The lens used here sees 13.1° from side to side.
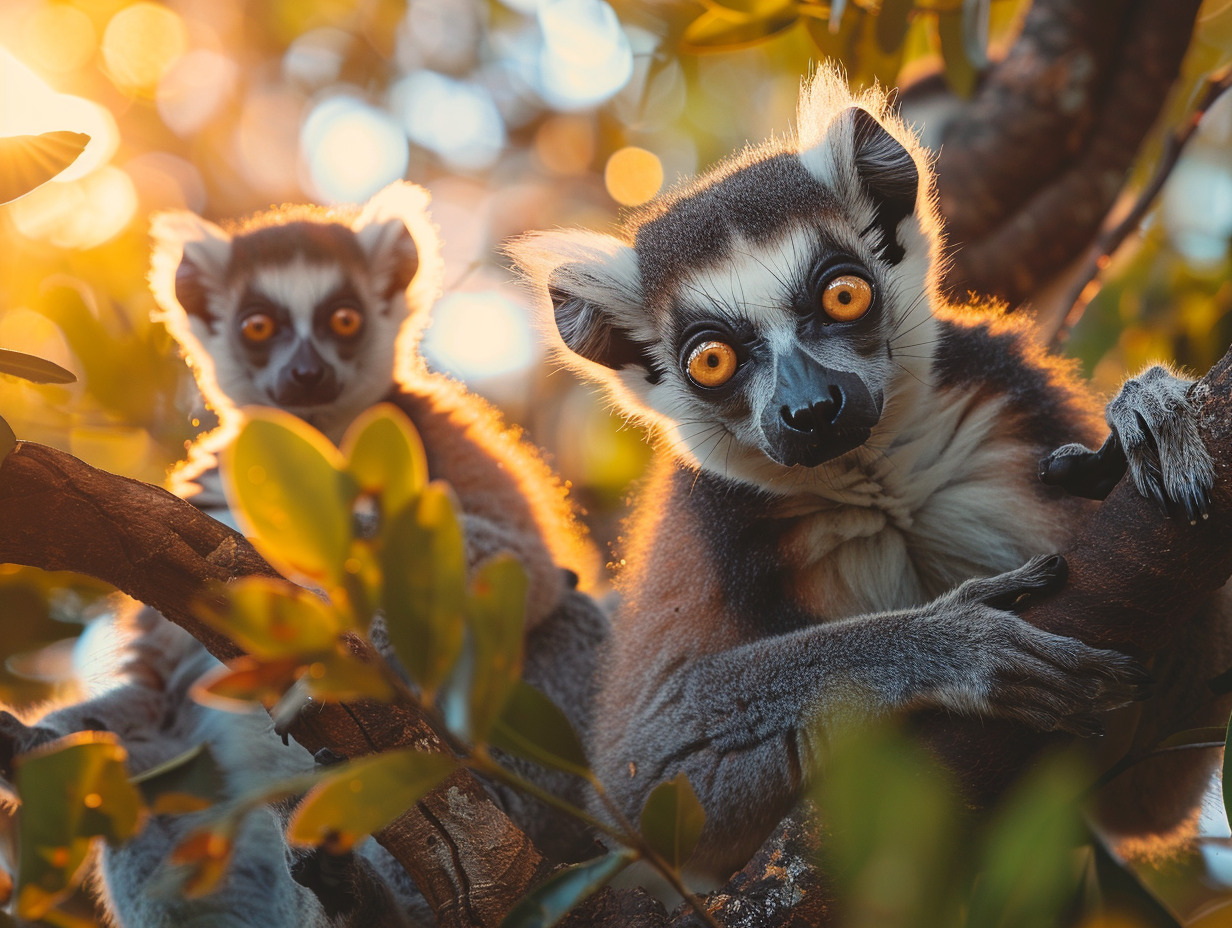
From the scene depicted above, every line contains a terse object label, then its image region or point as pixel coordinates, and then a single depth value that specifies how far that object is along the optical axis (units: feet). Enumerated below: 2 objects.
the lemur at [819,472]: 3.86
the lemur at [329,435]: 4.08
